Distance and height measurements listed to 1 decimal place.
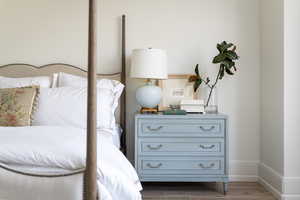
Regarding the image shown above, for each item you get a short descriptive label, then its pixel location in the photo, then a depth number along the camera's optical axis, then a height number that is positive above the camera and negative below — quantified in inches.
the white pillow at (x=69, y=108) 113.7 -2.4
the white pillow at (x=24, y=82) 129.3 +6.8
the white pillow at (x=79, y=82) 131.0 +6.9
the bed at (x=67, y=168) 60.0 -13.1
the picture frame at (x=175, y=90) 144.0 +4.5
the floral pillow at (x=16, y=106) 110.3 -1.8
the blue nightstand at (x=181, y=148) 126.5 -16.8
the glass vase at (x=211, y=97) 146.3 +1.7
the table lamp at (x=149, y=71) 129.0 +10.9
